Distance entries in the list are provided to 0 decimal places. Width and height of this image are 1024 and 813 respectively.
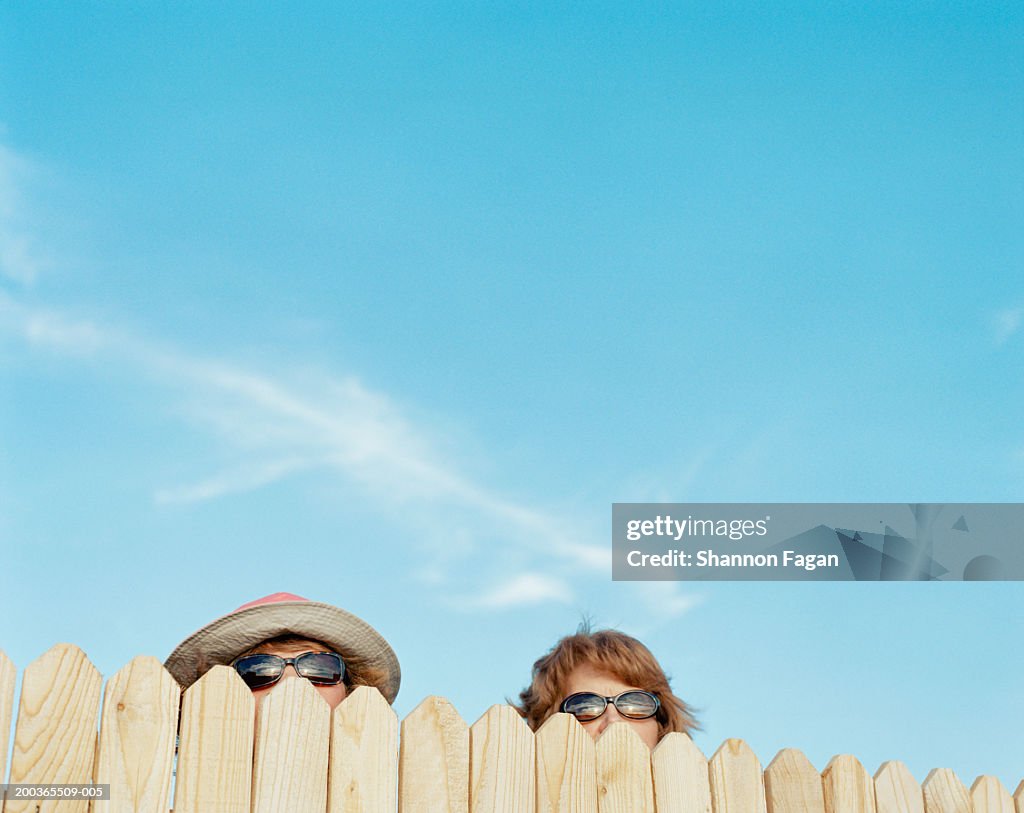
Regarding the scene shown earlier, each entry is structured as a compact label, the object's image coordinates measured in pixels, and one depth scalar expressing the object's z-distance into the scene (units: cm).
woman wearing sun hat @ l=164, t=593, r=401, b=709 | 341
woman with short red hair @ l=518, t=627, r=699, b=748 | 377
